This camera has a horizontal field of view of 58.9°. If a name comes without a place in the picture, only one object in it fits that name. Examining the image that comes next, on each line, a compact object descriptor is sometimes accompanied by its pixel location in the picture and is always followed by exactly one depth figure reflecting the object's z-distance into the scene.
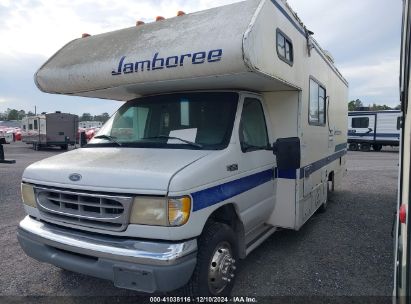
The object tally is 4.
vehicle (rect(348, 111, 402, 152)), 23.58
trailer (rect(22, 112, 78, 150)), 23.67
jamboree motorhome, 3.03
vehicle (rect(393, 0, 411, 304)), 2.22
